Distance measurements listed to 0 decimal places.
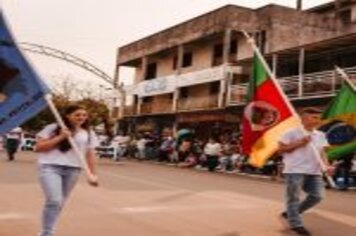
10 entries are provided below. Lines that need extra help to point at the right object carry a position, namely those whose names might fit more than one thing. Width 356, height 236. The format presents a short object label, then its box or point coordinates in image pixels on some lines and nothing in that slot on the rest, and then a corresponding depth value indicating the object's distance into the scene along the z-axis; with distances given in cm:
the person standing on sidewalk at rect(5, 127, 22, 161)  2698
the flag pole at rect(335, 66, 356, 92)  1115
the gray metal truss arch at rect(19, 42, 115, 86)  5405
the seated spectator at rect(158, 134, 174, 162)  3616
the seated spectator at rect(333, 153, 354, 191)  2044
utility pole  5027
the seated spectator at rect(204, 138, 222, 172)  2958
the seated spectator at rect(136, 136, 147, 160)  3844
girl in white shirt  728
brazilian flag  1177
